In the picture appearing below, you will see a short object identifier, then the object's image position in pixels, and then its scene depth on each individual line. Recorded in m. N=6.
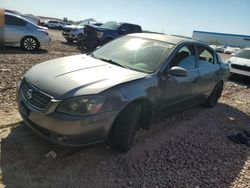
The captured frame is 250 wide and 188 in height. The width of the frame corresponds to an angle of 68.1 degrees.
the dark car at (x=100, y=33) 10.06
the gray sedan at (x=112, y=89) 2.21
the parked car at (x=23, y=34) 7.95
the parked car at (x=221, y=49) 33.93
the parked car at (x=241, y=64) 7.57
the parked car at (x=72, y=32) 12.55
